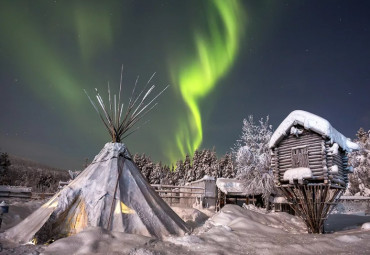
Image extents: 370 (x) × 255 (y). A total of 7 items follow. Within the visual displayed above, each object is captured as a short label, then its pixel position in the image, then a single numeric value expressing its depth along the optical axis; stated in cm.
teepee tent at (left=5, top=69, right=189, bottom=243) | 599
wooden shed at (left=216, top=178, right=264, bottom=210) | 2386
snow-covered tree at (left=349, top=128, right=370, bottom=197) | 2914
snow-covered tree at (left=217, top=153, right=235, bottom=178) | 4966
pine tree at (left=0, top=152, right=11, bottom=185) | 3550
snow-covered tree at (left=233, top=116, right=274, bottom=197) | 2302
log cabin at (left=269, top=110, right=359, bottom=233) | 1105
